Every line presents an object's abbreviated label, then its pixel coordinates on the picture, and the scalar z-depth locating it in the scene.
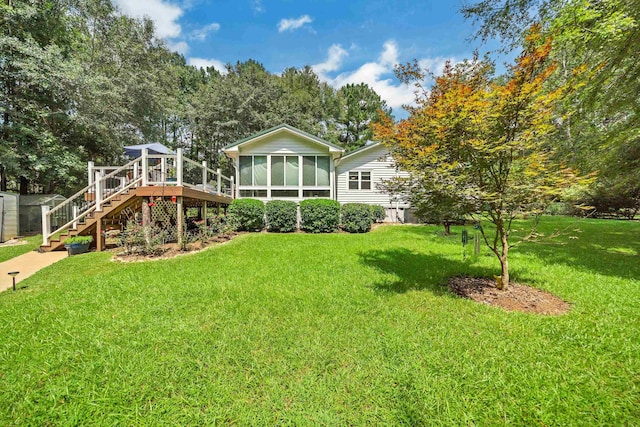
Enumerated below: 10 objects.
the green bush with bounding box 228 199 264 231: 11.57
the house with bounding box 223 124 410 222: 13.78
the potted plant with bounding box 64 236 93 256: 7.80
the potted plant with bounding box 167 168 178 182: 9.89
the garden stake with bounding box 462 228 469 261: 5.54
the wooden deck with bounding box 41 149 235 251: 8.13
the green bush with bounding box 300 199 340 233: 11.74
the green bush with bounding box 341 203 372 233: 11.91
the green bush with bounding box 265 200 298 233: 11.69
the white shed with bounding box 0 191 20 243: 11.02
